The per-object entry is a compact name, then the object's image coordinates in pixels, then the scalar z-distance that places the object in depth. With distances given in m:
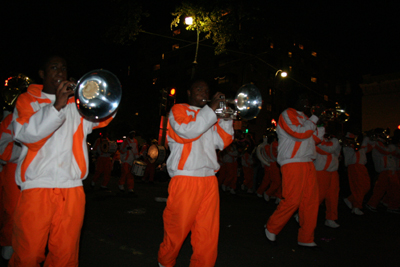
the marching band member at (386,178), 8.25
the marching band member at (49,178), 2.11
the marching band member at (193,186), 2.75
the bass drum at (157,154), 10.61
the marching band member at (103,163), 10.59
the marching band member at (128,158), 9.81
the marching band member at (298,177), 4.33
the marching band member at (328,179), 6.02
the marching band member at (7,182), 3.79
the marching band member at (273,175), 9.38
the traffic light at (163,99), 12.48
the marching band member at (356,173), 7.75
